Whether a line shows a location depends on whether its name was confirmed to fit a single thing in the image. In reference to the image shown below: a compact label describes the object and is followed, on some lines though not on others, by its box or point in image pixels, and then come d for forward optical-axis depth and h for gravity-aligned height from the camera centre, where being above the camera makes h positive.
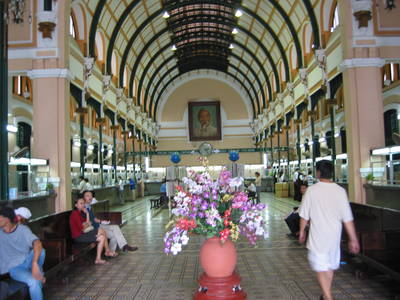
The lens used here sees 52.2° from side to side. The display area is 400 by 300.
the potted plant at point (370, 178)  10.18 -0.33
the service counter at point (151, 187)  28.47 -1.16
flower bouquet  4.07 -0.43
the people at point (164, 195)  17.91 -1.10
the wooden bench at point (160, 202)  17.61 -1.38
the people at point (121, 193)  20.02 -1.05
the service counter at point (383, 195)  9.03 -0.73
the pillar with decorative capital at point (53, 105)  11.16 +1.89
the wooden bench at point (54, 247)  3.75 -1.00
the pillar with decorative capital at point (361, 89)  10.56 +2.00
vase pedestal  4.03 -1.20
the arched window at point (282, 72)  24.31 +5.76
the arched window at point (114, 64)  21.70 +5.75
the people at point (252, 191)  16.08 -0.91
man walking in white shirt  3.69 -0.56
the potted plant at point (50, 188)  10.67 -0.38
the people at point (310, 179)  16.75 -0.53
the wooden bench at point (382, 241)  4.58 -0.99
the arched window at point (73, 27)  15.34 +5.49
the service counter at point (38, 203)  8.70 -0.67
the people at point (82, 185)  13.88 -0.43
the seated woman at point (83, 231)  6.32 -0.91
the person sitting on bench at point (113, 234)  6.92 -1.08
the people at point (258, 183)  17.28 -0.66
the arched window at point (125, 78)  25.27 +5.85
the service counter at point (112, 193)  16.06 -0.99
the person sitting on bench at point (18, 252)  3.81 -0.74
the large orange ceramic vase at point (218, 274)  4.05 -1.06
